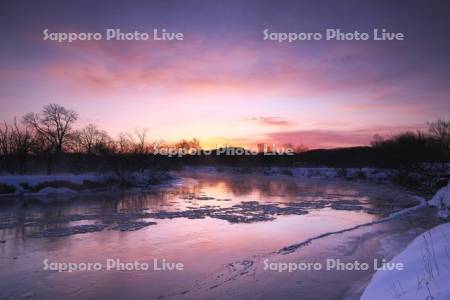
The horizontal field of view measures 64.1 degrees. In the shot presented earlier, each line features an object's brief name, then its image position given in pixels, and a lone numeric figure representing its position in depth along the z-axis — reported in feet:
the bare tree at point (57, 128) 177.68
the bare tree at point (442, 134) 169.91
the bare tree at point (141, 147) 163.57
